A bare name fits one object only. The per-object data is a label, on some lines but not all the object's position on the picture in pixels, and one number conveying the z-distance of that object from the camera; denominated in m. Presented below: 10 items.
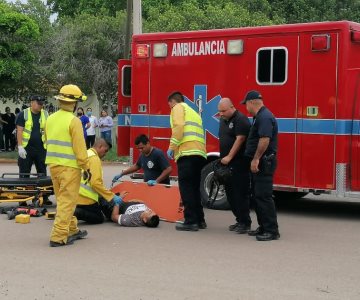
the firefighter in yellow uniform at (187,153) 9.77
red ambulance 10.52
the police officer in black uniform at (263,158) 8.94
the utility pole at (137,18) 21.52
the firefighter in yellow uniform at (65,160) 8.48
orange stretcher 10.52
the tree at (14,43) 24.70
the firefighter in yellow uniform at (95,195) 9.61
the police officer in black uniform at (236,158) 9.46
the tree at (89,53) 33.44
